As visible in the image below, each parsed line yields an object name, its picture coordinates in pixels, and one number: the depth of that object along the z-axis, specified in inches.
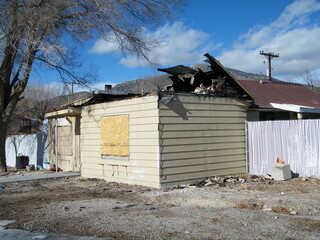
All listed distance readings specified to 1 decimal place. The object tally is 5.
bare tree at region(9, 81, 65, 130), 1094.9
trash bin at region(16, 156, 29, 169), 767.0
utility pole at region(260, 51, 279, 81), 1039.0
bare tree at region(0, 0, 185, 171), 560.4
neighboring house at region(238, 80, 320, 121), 566.6
